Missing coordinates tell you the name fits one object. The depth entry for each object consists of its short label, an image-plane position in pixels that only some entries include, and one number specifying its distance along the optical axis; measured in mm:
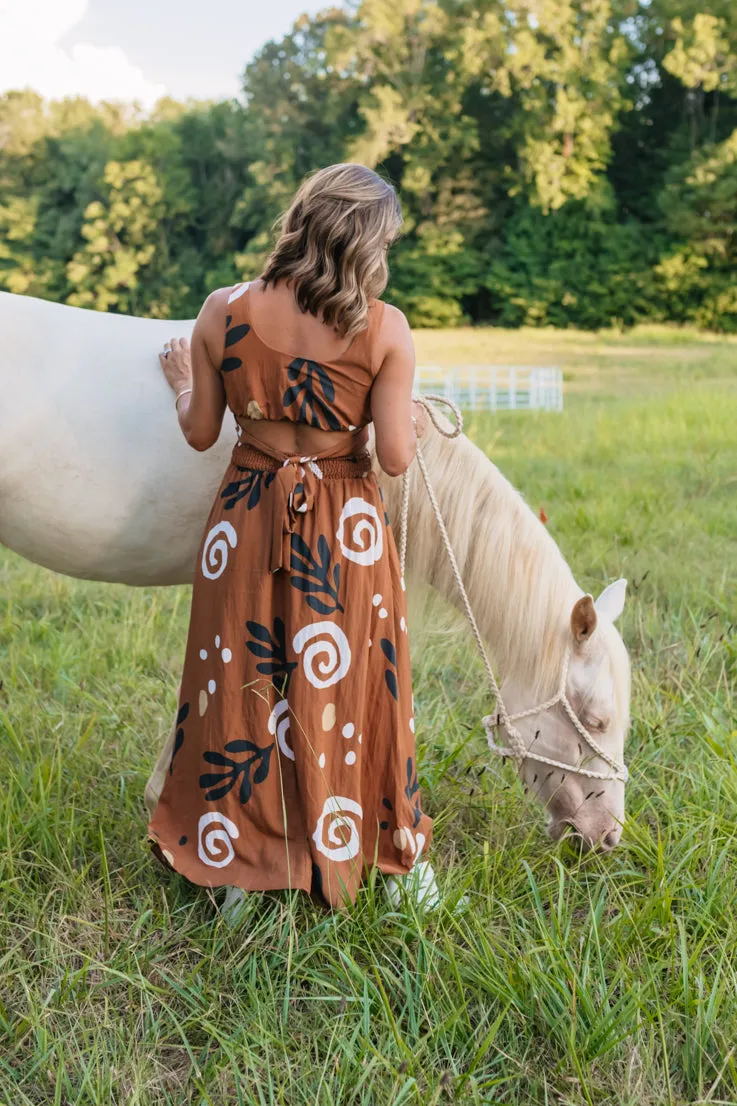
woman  1942
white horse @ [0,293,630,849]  2295
